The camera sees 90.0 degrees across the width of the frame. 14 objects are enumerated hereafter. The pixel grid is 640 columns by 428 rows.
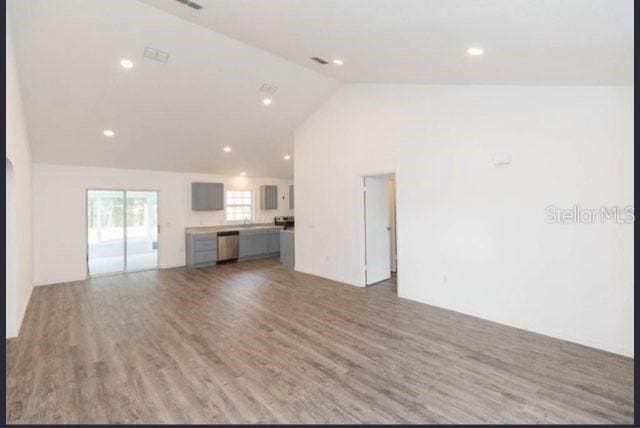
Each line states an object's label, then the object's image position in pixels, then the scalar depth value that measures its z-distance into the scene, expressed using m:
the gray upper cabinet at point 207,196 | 8.12
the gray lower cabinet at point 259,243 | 8.49
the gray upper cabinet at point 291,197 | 10.45
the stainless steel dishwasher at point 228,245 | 8.11
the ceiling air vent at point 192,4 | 3.03
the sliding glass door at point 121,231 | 6.89
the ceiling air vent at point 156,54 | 3.93
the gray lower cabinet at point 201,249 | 7.67
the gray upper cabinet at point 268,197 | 9.62
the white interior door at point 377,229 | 5.68
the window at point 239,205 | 9.05
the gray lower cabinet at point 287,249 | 7.43
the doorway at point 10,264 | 3.54
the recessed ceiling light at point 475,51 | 2.78
